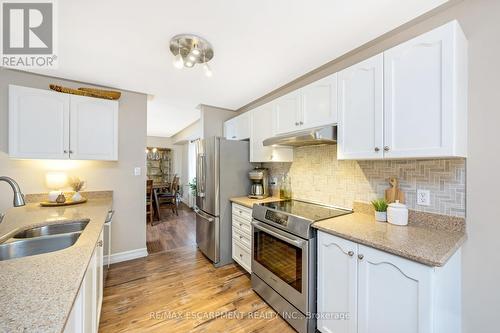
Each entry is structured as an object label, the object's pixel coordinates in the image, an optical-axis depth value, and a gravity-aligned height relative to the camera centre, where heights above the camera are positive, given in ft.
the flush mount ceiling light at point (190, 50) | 5.33 +3.35
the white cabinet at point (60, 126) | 6.59 +1.46
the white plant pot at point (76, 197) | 7.33 -1.18
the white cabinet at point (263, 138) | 7.87 +1.18
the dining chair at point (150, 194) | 13.89 -2.04
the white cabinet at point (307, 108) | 5.57 +1.89
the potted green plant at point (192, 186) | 18.56 -1.91
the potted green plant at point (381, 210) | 4.99 -1.13
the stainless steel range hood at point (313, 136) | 5.32 +0.87
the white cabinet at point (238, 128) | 9.27 +1.96
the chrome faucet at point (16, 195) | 3.89 -0.60
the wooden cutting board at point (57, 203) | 6.83 -1.35
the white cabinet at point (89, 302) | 2.71 -2.32
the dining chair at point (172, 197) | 17.54 -2.81
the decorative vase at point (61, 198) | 6.97 -1.16
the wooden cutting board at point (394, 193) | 4.97 -0.68
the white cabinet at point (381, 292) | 3.21 -2.38
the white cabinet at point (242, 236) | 7.57 -2.85
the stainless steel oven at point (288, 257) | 4.92 -2.64
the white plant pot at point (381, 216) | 4.98 -1.28
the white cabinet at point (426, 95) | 3.59 +1.41
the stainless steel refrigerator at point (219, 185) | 8.50 -0.88
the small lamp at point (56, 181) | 7.54 -0.60
